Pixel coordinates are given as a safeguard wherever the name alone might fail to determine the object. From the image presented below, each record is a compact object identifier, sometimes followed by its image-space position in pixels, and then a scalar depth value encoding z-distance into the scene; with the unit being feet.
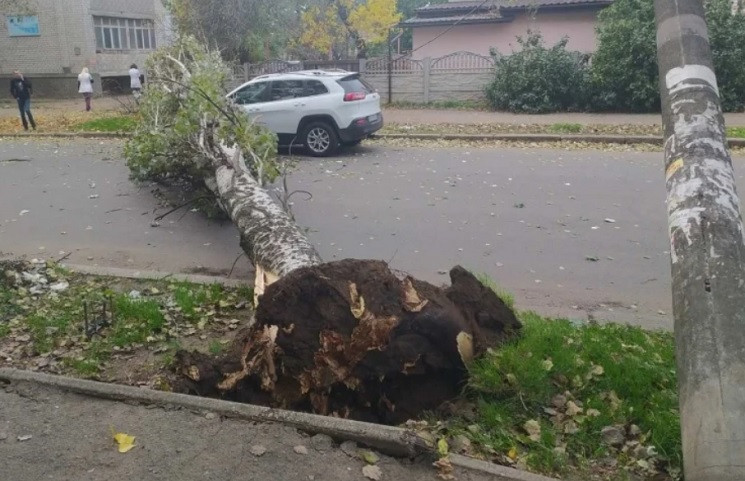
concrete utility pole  9.09
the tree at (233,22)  92.17
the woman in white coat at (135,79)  93.97
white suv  45.73
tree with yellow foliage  121.60
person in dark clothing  63.16
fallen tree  13.14
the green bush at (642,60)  59.77
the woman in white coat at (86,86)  85.35
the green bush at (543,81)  65.41
